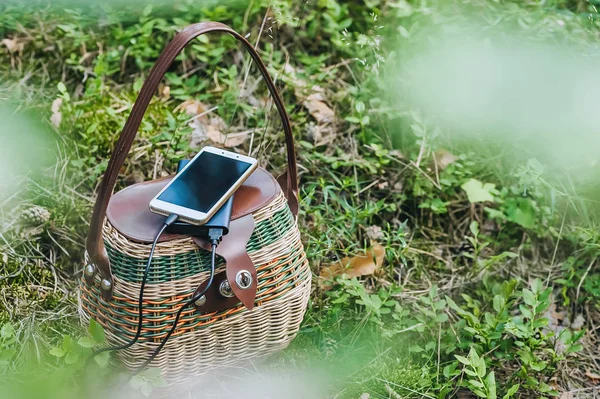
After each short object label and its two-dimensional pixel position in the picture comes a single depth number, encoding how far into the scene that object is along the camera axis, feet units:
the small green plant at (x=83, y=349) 5.15
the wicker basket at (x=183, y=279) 4.86
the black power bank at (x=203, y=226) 5.00
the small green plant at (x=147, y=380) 5.25
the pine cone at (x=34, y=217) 7.00
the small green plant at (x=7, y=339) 5.44
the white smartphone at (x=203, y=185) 5.04
